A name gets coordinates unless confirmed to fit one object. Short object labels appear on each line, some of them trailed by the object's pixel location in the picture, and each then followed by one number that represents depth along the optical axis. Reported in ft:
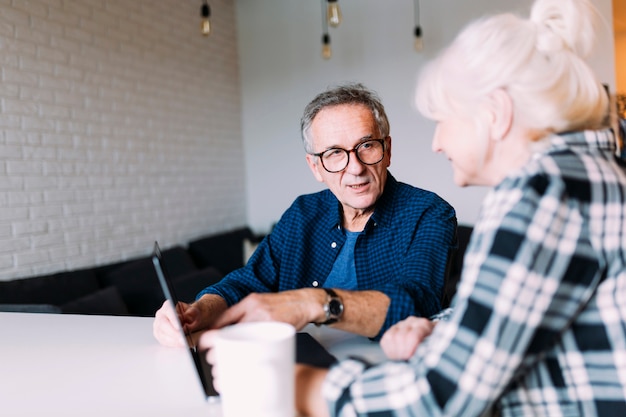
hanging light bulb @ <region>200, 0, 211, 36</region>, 10.49
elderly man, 4.50
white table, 2.68
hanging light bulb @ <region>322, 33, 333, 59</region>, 12.94
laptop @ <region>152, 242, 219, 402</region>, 2.49
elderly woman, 1.99
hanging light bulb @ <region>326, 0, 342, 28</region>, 9.80
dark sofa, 8.14
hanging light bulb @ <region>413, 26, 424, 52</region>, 12.73
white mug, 1.99
